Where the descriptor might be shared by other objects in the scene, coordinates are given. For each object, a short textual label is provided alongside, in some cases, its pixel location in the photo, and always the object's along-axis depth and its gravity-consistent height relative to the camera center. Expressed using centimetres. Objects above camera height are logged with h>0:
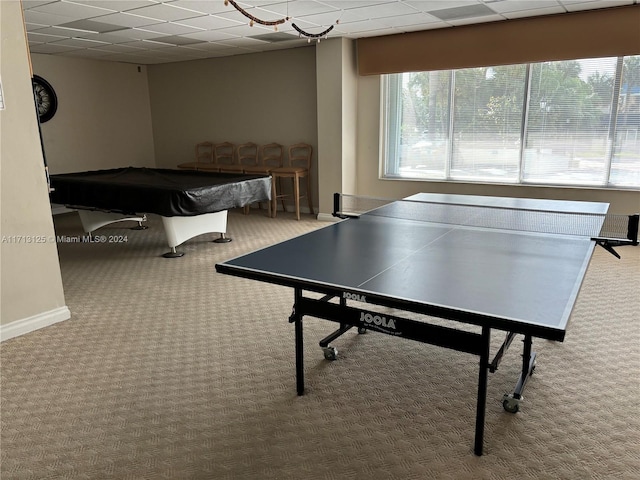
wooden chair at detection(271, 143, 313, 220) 712 -58
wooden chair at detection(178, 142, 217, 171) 820 -38
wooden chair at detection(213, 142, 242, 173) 827 -34
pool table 477 -62
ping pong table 175 -59
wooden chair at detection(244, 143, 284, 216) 777 -36
